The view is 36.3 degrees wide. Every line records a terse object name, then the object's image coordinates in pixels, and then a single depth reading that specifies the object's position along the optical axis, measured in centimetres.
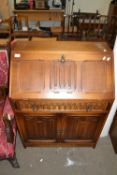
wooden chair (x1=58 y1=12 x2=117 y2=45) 295
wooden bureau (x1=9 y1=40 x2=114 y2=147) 138
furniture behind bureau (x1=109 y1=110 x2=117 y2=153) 190
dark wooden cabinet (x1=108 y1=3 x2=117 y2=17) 340
